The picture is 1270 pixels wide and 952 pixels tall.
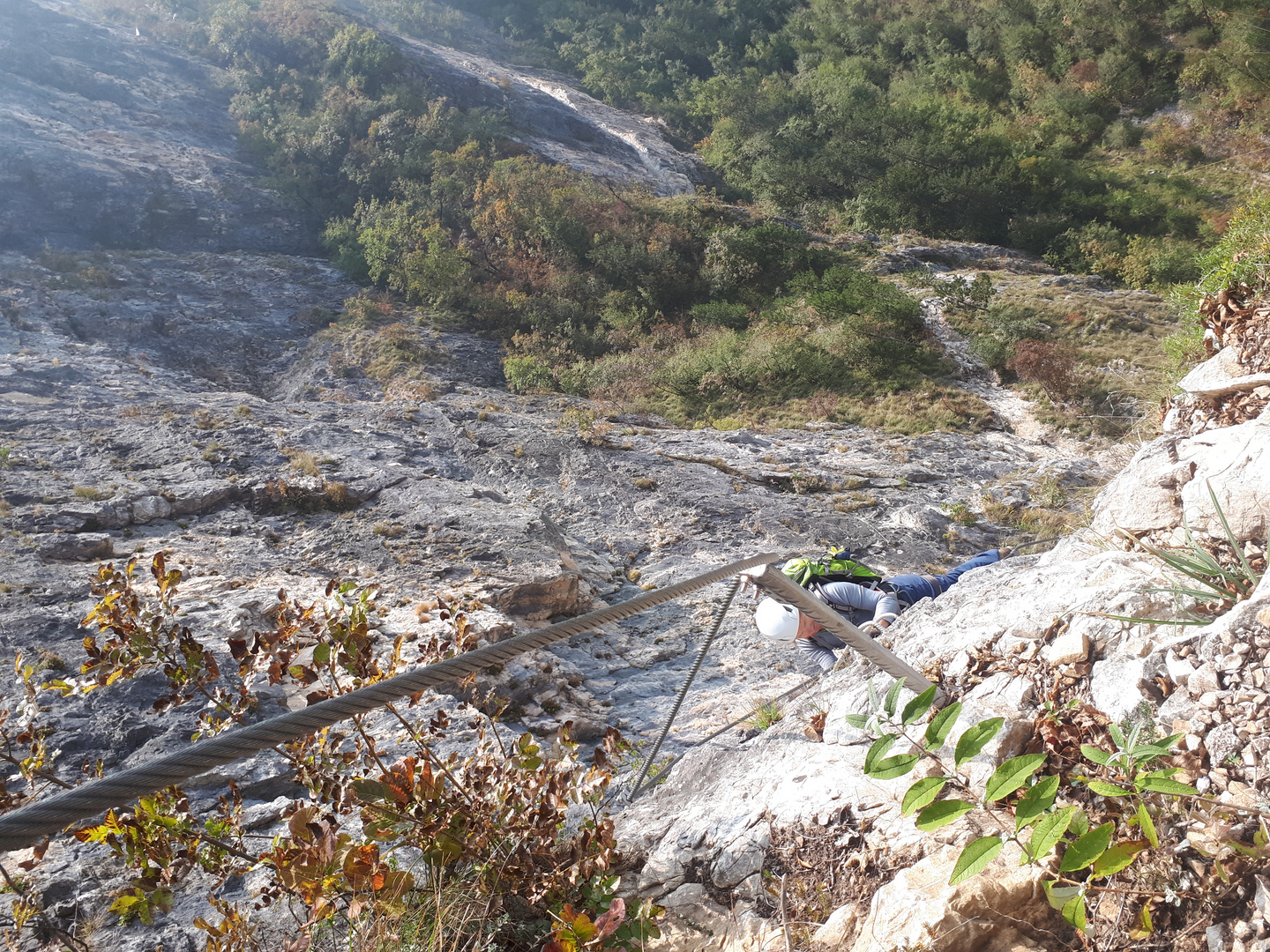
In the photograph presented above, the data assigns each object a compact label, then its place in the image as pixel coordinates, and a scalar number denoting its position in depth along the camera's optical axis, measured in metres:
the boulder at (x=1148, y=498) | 2.60
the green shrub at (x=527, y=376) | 11.33
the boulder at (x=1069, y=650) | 2.01
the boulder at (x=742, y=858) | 1.95
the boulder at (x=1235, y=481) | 2.17
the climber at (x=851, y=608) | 3.74
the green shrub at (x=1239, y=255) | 3.71
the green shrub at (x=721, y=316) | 13.94
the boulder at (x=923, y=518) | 6.57
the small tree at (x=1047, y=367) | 9.91
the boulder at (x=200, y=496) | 5.81
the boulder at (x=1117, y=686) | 1.79
